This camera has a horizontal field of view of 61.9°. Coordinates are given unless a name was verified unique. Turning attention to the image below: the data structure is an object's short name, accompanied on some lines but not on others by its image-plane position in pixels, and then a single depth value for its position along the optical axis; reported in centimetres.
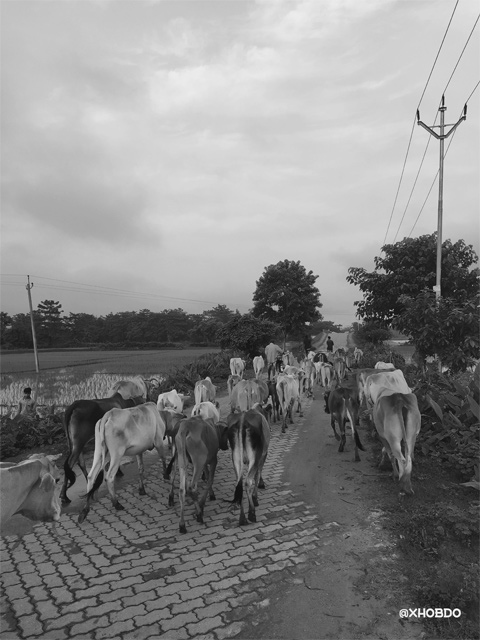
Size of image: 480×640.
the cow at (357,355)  2067
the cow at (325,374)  1485
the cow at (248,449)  514
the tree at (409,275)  1565
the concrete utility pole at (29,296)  2802
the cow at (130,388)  959
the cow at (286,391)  1009
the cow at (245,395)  899
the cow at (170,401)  879
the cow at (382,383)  822
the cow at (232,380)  1320
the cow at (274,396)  1064
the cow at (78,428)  607
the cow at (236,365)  1765
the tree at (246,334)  2602
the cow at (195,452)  508
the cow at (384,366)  1090
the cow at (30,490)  295
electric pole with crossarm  1350
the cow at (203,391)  1002
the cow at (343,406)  771
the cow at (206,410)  731
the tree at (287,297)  3114
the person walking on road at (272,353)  1847
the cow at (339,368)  1541
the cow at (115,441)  538
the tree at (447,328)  971
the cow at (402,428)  557
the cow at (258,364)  1747
